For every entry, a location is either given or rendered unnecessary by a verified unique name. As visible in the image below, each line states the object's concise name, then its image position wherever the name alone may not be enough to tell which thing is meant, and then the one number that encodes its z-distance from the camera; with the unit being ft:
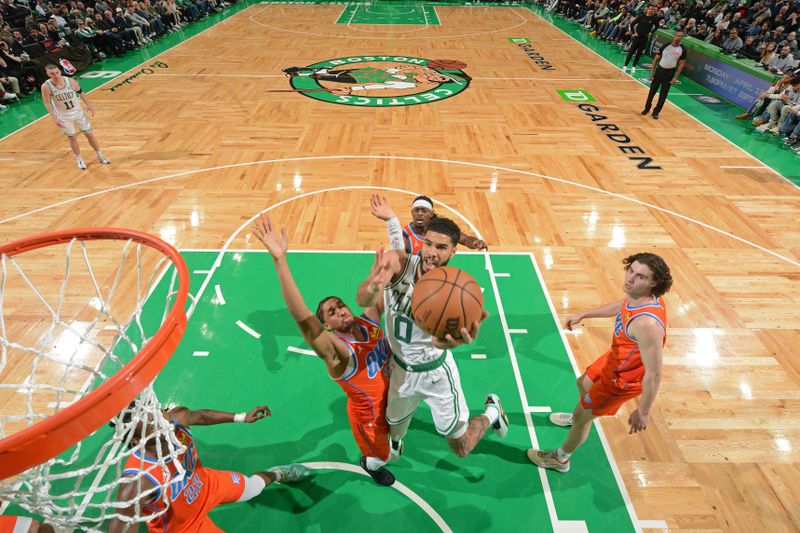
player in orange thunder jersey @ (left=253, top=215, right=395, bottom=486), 7.88
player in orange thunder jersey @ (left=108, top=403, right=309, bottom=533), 7.43
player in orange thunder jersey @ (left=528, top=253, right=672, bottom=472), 8.96
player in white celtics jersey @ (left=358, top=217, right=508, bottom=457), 9.57
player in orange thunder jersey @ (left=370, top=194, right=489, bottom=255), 12.43
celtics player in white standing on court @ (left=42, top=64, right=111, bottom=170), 23.24
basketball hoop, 5.68
